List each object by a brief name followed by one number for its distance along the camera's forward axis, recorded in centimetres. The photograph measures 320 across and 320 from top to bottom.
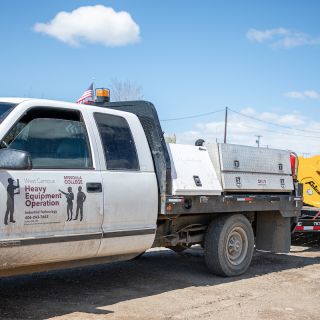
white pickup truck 501
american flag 721
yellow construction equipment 1136
